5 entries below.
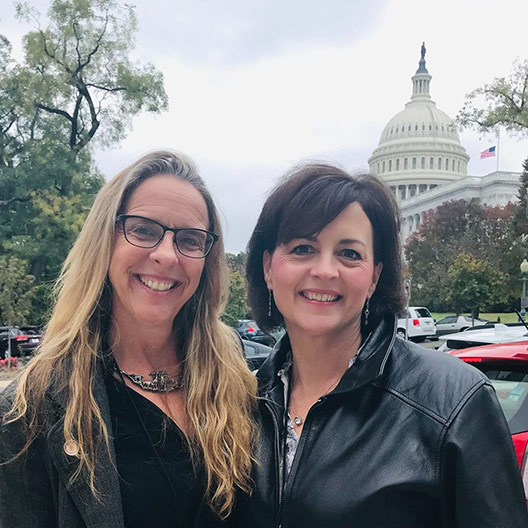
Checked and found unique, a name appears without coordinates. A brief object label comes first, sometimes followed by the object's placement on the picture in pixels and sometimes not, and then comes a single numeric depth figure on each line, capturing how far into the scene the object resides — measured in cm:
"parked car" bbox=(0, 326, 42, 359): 1645
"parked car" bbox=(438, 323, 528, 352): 412
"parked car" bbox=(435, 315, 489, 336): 2712
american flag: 5577
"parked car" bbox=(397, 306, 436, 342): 2269
